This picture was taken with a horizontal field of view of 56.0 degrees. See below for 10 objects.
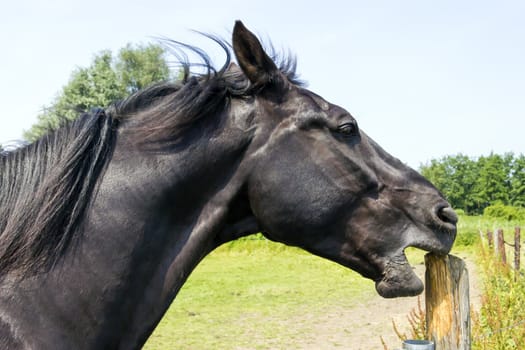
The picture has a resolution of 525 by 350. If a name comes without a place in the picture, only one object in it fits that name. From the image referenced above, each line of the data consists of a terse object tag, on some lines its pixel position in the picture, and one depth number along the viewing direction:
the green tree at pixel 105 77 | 35.38
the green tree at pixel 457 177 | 67.44
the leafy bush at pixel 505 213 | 38.37
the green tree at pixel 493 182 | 65.19
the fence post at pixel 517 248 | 11.77
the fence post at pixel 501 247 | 10.69
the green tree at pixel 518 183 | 62.84
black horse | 1.83
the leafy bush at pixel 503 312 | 5.04
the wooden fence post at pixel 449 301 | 2.35
